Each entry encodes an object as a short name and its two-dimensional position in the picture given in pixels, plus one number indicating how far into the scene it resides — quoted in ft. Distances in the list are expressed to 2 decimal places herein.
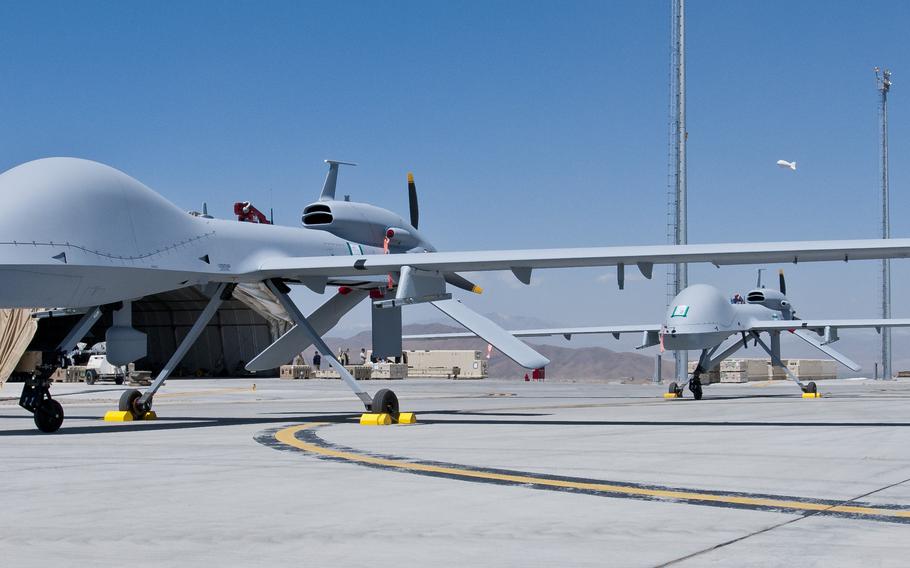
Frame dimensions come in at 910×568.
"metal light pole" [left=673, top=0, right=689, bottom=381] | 160.45
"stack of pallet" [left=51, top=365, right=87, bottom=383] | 197.06
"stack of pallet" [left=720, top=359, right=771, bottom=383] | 220.02
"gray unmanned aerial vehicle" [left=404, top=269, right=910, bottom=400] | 128.26
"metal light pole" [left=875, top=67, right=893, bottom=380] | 232.32
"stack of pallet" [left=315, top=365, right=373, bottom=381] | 205.16
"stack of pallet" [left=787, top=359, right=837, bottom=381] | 245.24
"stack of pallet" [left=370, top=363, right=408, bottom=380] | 213.05
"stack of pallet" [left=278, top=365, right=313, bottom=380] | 213.66
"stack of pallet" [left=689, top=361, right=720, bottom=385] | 207.69
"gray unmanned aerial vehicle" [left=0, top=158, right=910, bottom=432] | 51.16
